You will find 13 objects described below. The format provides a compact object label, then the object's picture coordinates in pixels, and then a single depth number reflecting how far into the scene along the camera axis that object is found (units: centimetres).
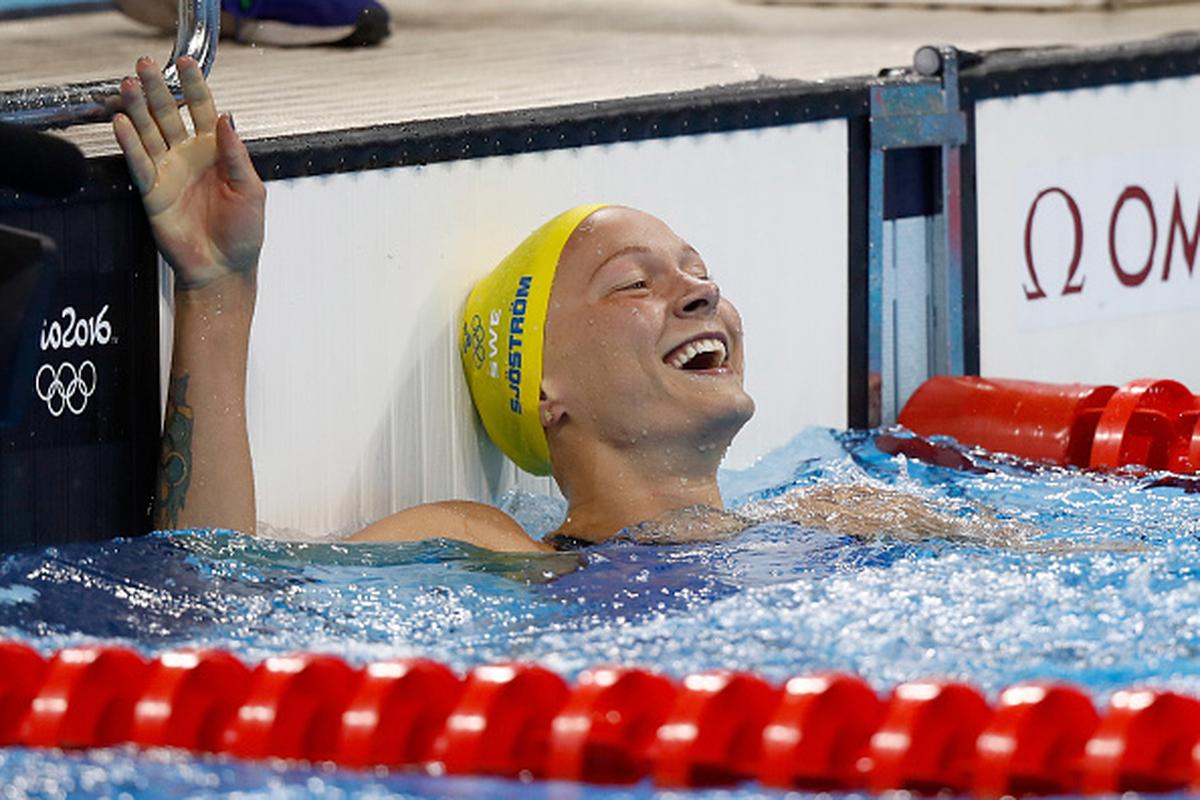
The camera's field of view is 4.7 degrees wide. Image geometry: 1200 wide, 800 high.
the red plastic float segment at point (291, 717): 1228
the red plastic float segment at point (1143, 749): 1218
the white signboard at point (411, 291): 1298
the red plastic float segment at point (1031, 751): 1219
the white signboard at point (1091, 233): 1365
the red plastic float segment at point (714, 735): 1223
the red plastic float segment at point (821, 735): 1222
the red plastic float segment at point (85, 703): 1230
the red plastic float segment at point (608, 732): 1225
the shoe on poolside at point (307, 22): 1411
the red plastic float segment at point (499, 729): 1226
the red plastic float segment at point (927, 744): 1220
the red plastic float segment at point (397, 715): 1226
